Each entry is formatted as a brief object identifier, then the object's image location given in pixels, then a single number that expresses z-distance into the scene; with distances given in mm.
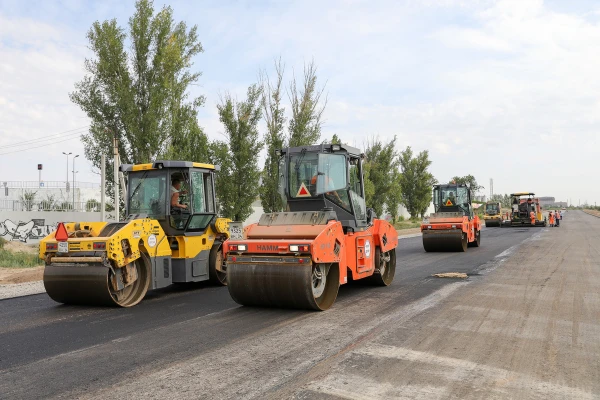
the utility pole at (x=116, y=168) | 17714
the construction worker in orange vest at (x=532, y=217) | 39188
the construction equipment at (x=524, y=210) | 39156
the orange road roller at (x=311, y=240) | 7309
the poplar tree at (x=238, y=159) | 21047
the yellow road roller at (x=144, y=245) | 7836
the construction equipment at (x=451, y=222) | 17906
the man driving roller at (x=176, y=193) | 9523
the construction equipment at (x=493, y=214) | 41281
